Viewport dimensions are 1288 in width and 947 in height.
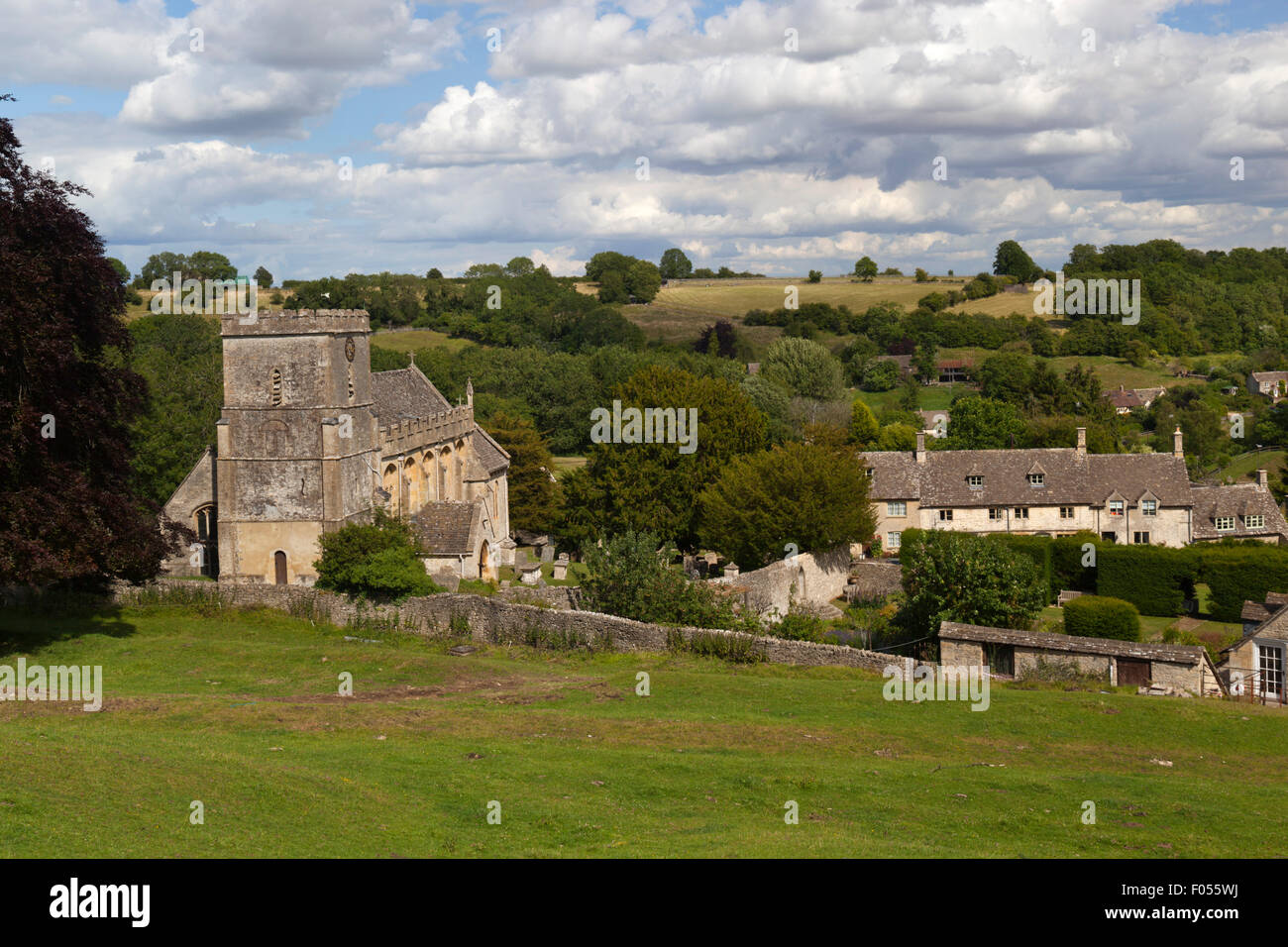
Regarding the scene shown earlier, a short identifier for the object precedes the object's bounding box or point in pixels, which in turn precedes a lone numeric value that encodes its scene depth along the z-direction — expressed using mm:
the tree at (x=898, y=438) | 83000
